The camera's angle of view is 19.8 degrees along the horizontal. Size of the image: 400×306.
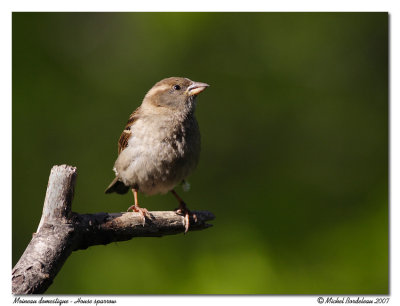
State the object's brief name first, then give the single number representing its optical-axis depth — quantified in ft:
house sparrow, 34.53
